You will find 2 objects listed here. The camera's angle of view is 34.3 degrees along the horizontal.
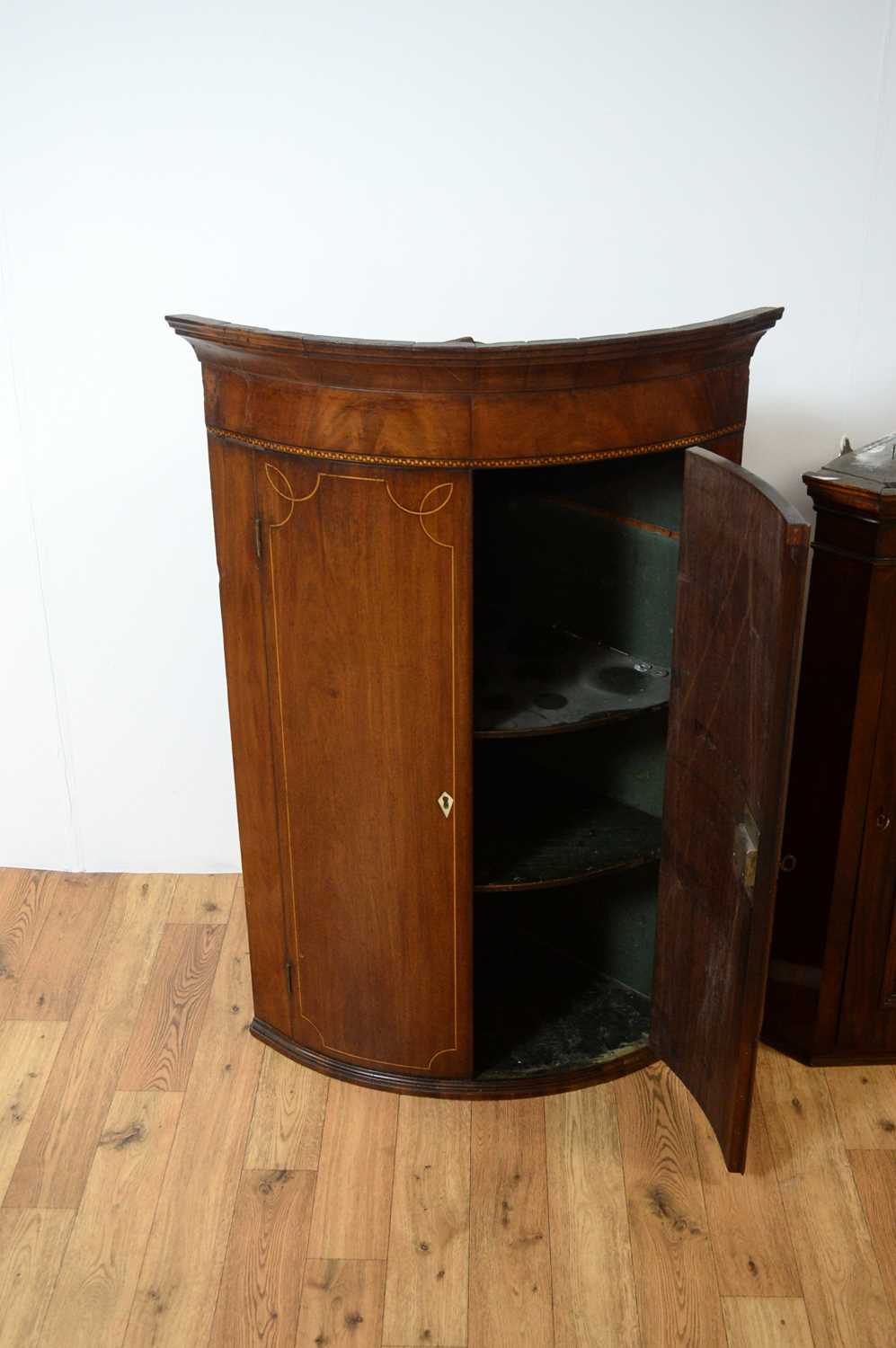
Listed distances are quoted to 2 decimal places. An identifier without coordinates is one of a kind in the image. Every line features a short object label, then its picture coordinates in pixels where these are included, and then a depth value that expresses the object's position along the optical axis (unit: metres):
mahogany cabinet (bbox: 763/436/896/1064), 2.81
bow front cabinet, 2.56
